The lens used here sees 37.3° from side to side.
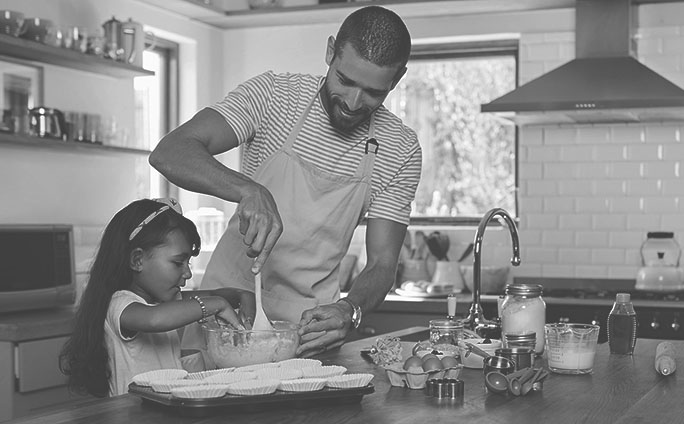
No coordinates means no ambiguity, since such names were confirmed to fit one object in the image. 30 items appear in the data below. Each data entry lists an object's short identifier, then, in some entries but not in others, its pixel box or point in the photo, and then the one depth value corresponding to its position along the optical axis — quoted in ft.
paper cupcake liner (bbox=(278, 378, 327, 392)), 6.08
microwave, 13.10
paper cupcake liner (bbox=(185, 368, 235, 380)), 6.30
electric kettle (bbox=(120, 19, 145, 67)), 16.33
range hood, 16.38
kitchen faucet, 9.23
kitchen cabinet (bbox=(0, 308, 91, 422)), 12.17
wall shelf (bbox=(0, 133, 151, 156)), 14.03
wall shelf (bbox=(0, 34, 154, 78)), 13.96
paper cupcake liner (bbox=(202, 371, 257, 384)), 6.07
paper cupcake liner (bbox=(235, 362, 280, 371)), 6.59
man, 8.98
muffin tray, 5.76
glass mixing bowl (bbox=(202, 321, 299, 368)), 7.11
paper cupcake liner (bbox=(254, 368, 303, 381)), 6.30
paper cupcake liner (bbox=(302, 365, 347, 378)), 6.38
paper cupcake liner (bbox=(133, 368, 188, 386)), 6.19
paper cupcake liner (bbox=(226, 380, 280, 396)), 5.90
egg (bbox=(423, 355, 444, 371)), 6.86
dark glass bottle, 8.92
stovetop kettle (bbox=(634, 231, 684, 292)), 17.11
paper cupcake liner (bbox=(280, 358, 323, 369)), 6.72
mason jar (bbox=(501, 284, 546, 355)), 8.68
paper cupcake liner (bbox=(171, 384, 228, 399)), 5.76
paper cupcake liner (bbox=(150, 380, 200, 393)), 5.94
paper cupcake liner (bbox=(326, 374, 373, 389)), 6.24
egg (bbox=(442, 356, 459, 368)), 6.94
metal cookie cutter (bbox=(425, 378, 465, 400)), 6.64
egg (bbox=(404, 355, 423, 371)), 6.91
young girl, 7.93
